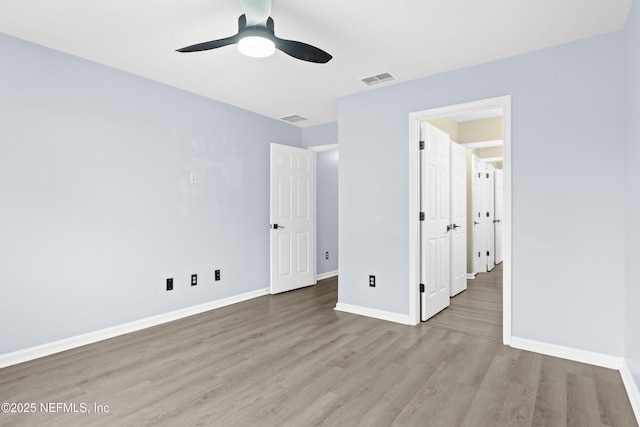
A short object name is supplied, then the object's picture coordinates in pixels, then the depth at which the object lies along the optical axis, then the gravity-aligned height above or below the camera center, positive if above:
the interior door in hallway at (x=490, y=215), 6.63 -0.19
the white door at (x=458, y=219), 4.55 -0.20
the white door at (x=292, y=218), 4.73 -0.16
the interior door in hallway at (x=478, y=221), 5.82 -0.28
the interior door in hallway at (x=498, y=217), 7.22 -0.25
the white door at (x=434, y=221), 3.54 -0.17
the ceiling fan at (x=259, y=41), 2.02 +1.03
